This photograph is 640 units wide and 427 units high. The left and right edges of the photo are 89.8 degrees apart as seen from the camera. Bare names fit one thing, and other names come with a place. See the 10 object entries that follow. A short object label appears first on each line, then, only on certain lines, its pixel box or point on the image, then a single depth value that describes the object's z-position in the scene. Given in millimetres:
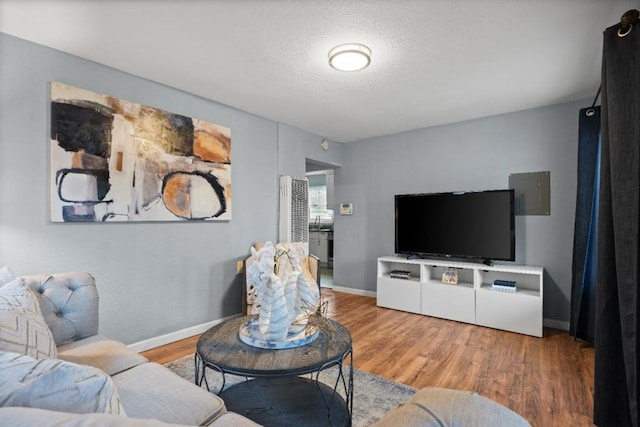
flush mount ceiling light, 2301
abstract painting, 2369
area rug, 1932
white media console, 3303
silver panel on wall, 3549
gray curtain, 1444
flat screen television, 3597
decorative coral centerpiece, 1656
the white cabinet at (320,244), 7398
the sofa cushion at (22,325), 1181
